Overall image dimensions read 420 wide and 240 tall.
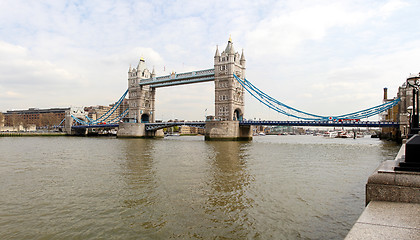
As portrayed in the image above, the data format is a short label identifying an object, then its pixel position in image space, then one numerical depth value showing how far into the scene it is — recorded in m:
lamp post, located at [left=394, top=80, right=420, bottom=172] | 5.56
